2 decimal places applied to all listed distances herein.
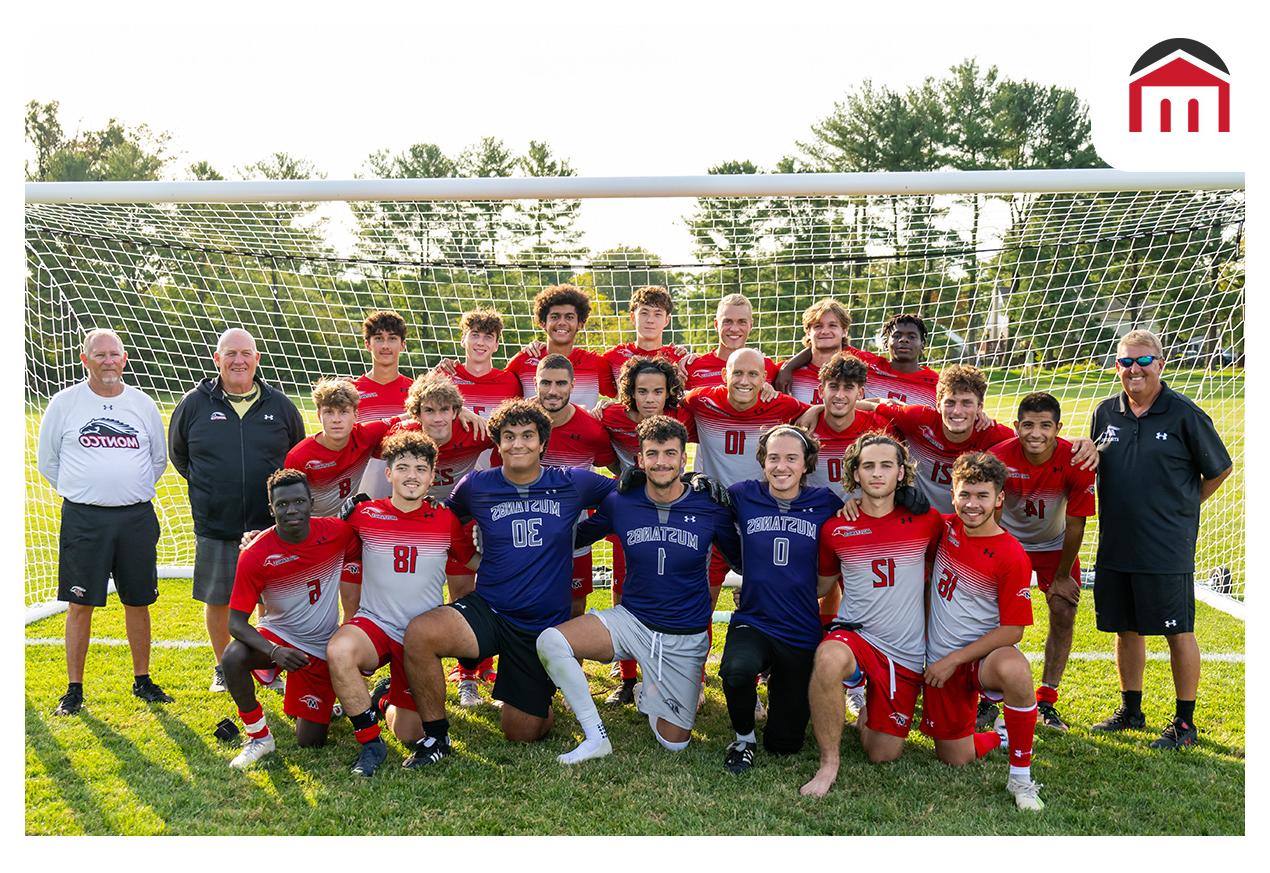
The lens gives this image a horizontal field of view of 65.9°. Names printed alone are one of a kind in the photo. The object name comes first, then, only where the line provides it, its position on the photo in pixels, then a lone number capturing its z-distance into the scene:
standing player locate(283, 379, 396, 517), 4.71
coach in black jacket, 4.95
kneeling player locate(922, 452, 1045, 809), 3.86
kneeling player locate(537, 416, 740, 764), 4.34
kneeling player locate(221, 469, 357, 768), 4.22
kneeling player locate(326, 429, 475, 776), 4.33
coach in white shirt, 4.89
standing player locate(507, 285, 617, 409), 5.76
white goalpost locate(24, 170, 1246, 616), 5.58
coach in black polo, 4.49
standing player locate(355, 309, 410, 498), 5.43
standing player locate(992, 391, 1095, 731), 4.55
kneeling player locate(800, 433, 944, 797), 4.14
